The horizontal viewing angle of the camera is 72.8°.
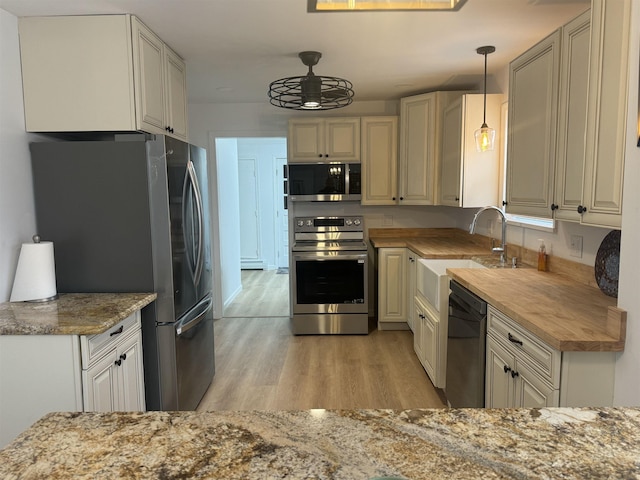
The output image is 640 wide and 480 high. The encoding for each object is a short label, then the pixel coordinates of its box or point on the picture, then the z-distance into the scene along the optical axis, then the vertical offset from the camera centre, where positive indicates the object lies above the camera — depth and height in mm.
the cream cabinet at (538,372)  1511 -674
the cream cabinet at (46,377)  1772 -740
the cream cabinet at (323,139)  4430 +568
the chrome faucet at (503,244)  3074 -363
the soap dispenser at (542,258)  2734 -413
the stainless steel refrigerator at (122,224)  2312 -147
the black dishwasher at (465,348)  2172 -838
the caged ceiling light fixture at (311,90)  2977 +738
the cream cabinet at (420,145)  4031 +470
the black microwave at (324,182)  4449 +133
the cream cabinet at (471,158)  3400 +289
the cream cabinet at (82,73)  2309 +665
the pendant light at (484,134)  2933 +405
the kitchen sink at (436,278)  2793 -582
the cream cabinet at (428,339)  2922 -1066
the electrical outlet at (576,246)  2441 -304
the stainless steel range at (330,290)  4223 -931
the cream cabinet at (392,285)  4273 -897
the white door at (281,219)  7754 -428
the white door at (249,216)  7723 -367
